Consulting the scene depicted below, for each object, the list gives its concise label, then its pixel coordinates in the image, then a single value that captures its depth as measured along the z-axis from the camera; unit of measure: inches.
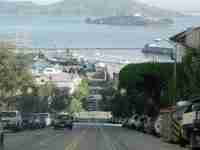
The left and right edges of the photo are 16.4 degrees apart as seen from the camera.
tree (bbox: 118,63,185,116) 3567.9
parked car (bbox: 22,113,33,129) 2723.9
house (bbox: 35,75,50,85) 4908.5
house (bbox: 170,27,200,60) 3422.7
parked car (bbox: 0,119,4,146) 1196.4
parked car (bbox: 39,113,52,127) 3014.8
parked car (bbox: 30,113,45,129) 2832.7
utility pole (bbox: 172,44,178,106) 2669.8
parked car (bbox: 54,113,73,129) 2834.6
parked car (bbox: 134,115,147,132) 2944.4
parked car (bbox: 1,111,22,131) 2351.3
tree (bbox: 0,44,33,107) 2598.4
